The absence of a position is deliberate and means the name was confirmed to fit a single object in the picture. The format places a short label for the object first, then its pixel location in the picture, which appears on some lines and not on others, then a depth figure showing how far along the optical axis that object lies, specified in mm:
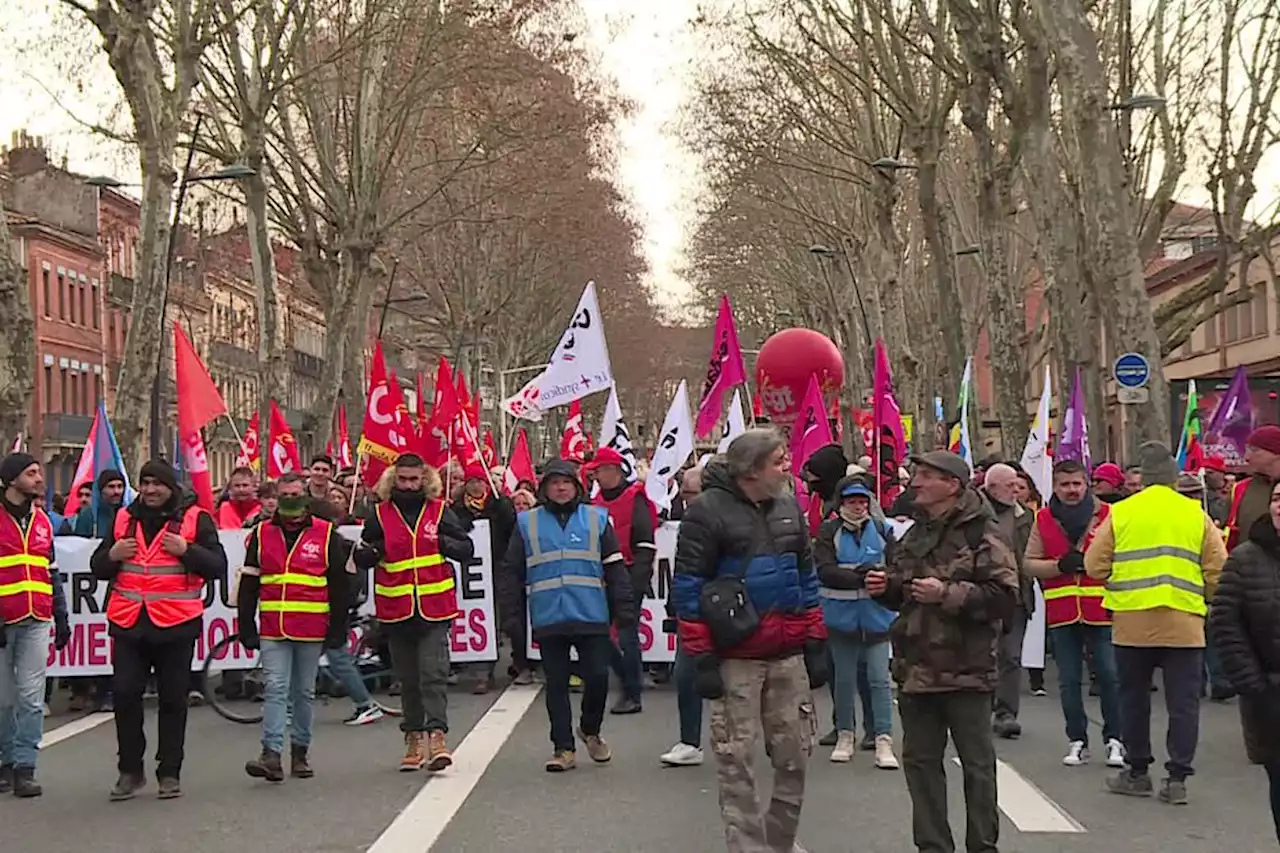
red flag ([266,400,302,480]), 19094
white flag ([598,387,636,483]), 16625
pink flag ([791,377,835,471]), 14648
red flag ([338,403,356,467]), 23339
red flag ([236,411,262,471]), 23150
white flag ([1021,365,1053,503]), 16672
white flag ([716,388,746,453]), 17344
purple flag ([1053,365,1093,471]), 19203
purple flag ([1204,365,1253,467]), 20422
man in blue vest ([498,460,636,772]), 10117
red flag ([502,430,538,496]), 19812
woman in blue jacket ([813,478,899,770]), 10273
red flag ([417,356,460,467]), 16438
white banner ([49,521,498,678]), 14141
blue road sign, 20531
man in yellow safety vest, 9195
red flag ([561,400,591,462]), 22125
